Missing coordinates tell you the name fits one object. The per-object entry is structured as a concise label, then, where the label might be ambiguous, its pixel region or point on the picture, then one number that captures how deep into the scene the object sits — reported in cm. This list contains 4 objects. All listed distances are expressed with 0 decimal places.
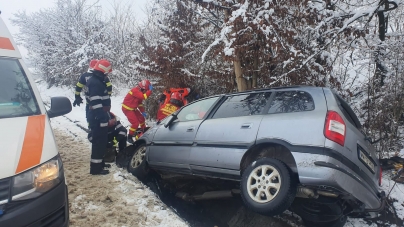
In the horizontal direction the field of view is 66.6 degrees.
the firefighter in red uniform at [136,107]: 724
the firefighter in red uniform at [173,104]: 743
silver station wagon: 308
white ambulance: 221
